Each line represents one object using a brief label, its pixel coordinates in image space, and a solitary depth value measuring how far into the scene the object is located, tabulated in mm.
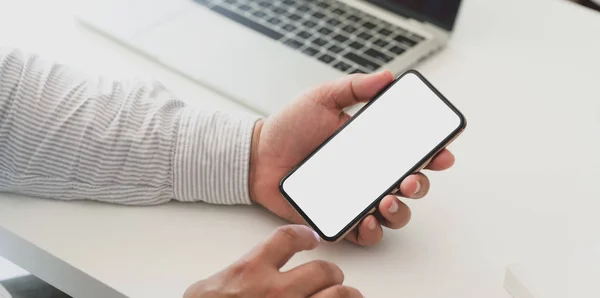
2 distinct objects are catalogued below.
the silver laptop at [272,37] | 759
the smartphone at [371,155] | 571
